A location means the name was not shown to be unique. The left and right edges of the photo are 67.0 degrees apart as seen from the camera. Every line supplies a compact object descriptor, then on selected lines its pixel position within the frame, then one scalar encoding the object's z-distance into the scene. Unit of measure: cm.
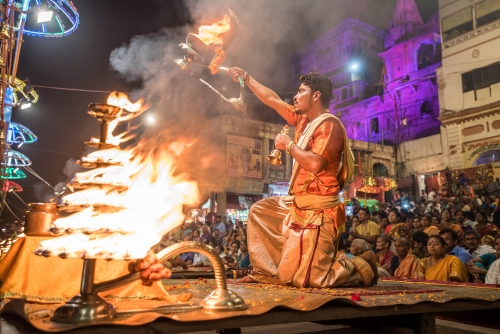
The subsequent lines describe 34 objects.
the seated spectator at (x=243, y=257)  971
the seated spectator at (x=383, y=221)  1017
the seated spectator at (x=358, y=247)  589
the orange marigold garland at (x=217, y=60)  450
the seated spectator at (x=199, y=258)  1037
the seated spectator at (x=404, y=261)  616
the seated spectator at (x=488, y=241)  708
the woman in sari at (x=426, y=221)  997
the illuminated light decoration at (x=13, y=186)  1424
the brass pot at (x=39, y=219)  321
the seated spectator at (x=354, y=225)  862
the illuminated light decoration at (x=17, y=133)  1246
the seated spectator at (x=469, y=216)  1095
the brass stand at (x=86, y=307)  194
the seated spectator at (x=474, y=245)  665
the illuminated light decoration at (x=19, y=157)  1254
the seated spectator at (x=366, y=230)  833
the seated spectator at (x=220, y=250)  1195
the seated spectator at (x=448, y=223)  784
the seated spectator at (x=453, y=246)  638
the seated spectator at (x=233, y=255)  990
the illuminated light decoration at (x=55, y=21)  823
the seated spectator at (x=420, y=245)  714
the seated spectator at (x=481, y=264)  584
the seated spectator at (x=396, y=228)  809
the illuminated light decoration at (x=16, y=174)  1453
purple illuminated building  3406
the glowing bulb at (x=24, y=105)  1153
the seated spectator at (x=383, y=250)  688
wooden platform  197
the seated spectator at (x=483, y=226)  870
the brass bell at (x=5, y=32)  661
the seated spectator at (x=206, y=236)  1414
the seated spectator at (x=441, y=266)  538
